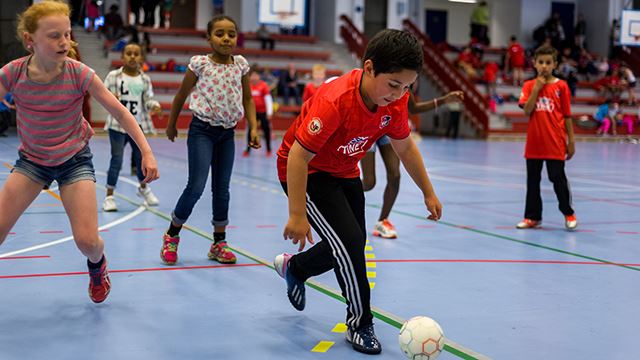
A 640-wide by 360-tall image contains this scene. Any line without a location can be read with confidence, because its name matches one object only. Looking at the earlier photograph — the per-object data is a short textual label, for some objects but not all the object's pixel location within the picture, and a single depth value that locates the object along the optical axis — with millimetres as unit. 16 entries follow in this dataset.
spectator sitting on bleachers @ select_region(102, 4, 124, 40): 27000
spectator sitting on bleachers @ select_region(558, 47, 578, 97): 30188
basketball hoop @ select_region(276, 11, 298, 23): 27547
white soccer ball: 3516
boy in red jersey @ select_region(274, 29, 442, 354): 3635
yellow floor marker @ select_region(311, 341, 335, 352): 3804
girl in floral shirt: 5719
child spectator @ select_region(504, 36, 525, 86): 30234
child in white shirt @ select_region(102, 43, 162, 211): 8758
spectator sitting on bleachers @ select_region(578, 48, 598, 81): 32188
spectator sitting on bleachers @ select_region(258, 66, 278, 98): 25975
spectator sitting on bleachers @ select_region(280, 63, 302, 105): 26828
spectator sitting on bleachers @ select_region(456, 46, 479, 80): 29453
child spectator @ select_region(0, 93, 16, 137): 20406
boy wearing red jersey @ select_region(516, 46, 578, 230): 7961
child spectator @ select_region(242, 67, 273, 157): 17547
